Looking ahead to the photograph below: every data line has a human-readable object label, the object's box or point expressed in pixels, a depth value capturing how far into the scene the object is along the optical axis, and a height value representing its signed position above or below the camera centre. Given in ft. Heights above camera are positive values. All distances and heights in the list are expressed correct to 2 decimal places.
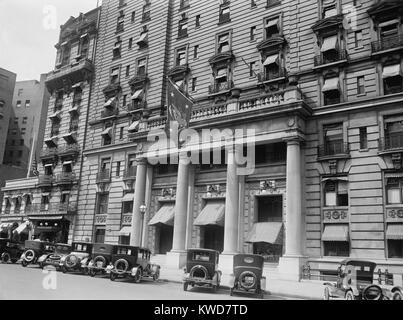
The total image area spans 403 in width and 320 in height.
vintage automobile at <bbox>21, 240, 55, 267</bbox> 92.17 -2.93
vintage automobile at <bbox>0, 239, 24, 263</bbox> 99.66 -3.55
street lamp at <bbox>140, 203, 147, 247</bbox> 111.39 +4.08
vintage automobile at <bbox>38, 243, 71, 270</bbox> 85.93 -3.86
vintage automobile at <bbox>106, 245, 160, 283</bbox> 73.87 -4.16
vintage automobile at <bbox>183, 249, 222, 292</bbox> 64.54 -3.78
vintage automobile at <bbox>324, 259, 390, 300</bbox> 53.16 -3.66
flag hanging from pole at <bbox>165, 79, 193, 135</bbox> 92.32 +32.00
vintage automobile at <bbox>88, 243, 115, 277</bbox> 79.36 -3.64
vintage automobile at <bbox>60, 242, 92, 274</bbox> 81.82 -3.84
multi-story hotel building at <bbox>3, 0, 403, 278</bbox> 84.43 +27.01
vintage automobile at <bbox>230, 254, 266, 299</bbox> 60.90 -4.08
